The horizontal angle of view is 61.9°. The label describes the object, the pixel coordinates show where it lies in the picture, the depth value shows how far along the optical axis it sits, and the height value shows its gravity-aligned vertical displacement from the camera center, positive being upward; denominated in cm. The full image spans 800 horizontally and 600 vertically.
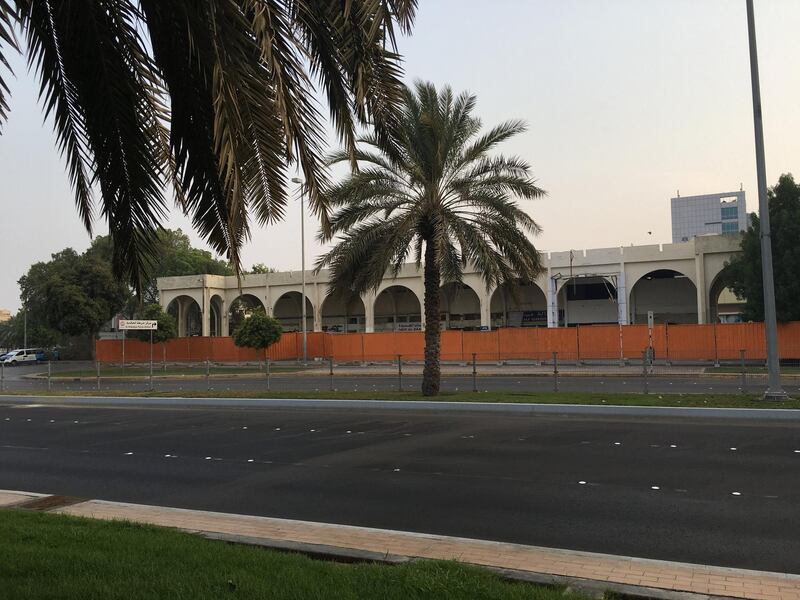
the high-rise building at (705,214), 13262 +2230
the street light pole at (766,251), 1524 +158
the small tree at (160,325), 4262 +53
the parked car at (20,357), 6378 -204
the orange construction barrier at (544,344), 3133 -104
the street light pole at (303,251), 4107 +508
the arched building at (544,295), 4234 +252
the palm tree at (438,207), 1847 +341
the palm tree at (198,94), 455 +182
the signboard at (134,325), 2328 +34
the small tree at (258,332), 3878 -3
